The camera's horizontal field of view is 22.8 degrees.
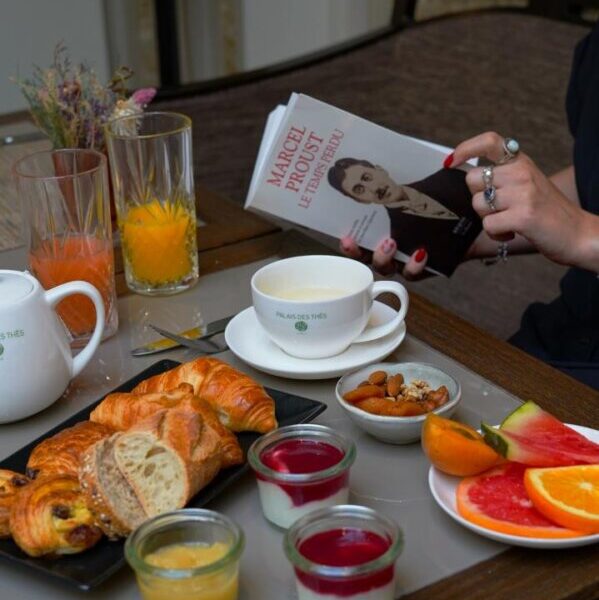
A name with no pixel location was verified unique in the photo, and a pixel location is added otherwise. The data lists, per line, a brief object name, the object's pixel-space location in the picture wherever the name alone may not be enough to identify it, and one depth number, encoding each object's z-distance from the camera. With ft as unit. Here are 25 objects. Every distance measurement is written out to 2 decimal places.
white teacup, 4.23
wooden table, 3.39
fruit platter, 3.46
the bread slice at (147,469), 3.44
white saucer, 4.23
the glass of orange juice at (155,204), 4.88
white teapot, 3.98
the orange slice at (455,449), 3.61
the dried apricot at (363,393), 3.93
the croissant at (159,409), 3.68
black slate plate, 3.37
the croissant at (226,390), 3.85
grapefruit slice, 3.47
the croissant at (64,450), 3.64
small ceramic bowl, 3.82
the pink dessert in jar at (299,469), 3.48
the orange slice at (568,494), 3.44
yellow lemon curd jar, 3.18
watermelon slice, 3.62
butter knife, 4.48
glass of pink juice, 4.51
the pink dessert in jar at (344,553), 3.17
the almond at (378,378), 4.01
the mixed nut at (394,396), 3.85
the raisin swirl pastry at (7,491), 3.49
